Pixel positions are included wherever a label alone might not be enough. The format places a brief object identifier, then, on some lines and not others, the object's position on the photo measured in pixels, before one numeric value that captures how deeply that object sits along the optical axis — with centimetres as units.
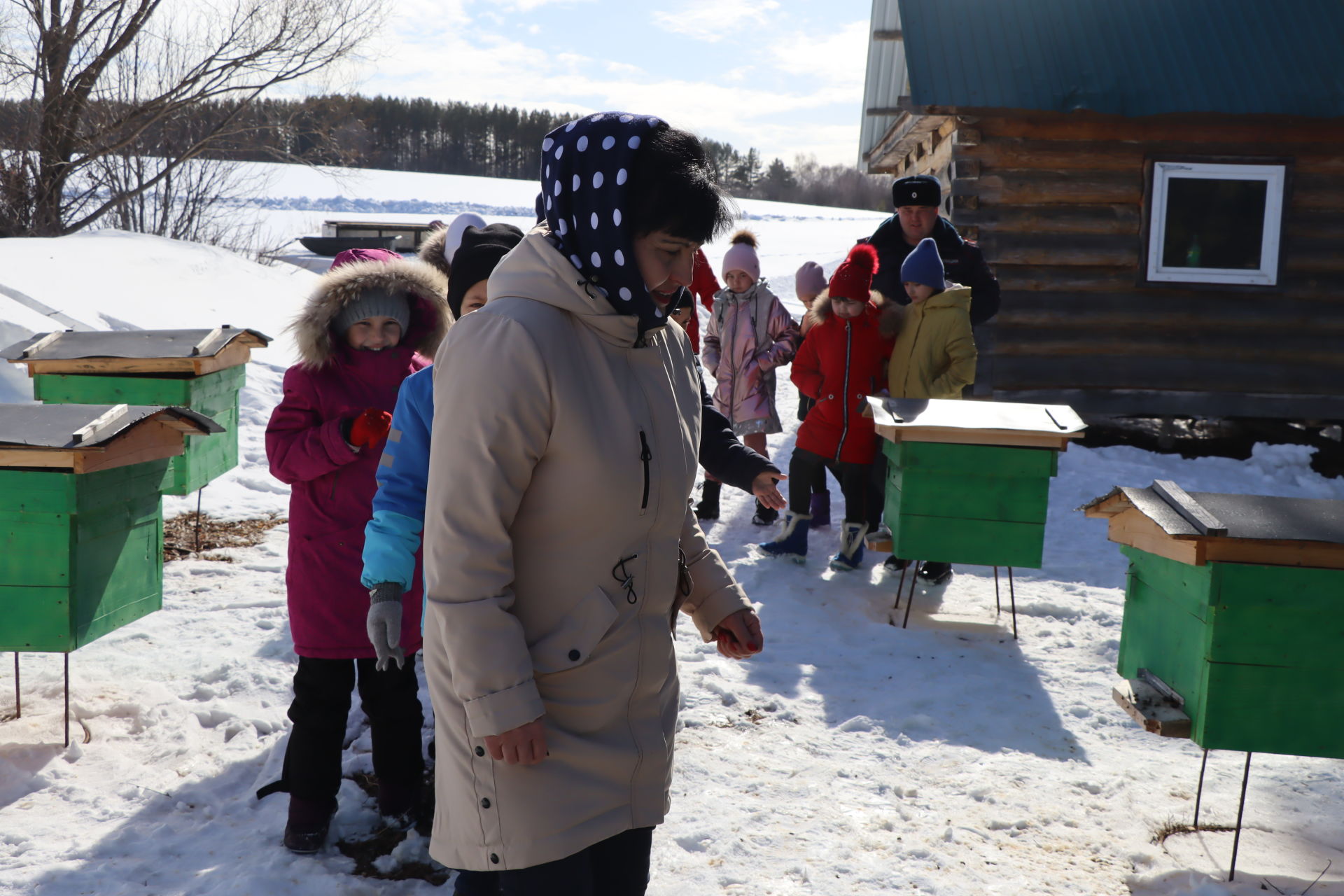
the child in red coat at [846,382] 544
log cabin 826
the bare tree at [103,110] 1312
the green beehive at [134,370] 511
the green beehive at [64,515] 304
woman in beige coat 154
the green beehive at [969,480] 445
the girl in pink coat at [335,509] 275
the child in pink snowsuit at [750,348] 645
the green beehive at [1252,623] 257
